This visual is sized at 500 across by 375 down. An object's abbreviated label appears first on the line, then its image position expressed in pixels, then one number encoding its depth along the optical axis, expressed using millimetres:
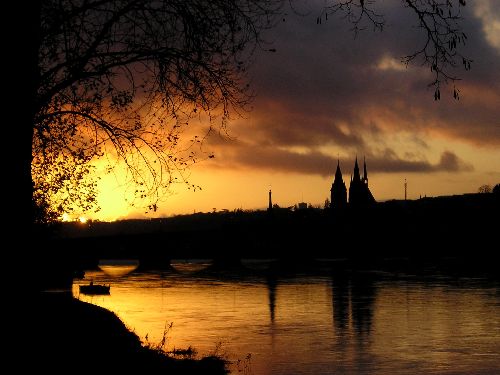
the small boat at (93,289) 90438
